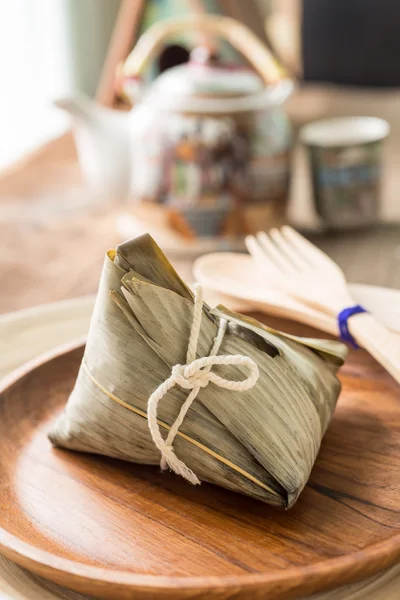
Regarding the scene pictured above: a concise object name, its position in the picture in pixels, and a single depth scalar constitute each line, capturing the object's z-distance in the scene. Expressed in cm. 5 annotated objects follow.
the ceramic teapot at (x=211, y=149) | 120
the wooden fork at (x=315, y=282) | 67
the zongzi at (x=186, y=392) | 52
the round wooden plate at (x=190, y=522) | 42
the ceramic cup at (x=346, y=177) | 128
